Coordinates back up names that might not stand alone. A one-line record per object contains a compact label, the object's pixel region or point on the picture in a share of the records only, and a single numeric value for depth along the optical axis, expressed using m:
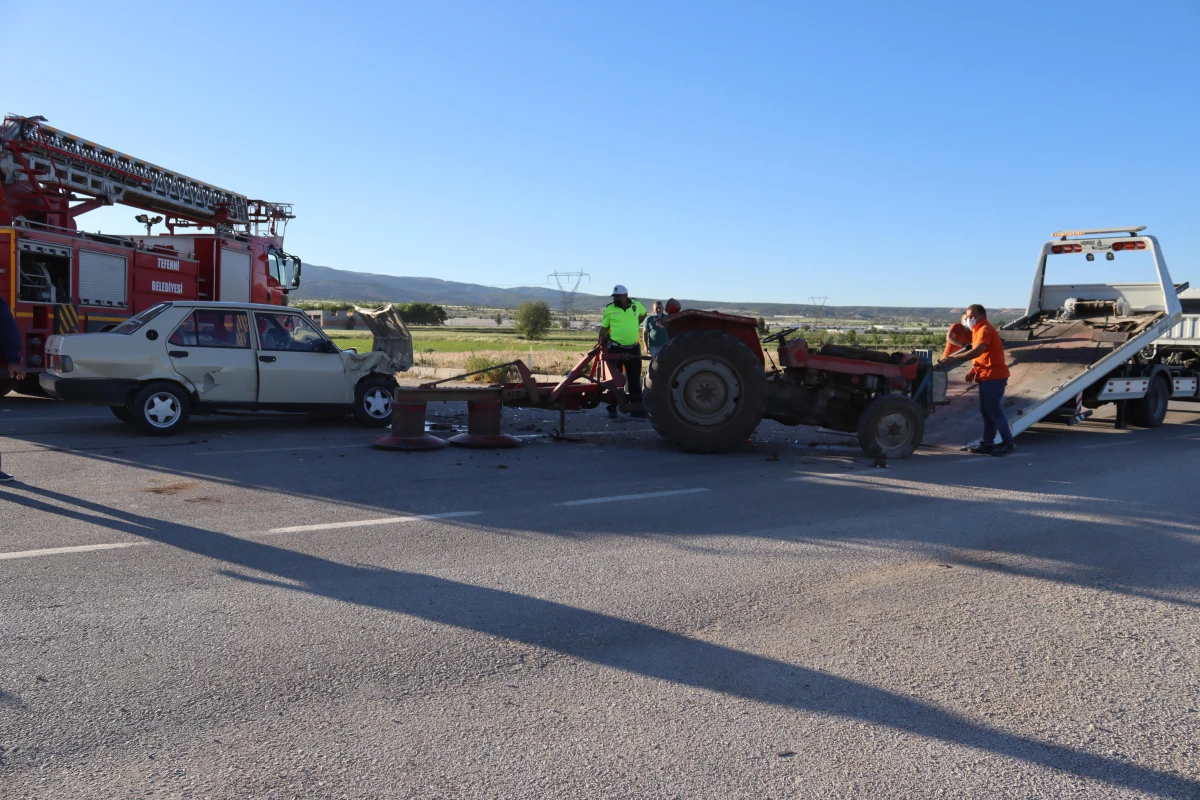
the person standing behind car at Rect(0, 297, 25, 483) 8.59
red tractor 10.51
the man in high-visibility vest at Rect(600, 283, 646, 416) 12.53
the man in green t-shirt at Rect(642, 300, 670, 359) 13.23
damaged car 10.91
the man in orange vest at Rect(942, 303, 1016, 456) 11.05
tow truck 12.38
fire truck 15.05
